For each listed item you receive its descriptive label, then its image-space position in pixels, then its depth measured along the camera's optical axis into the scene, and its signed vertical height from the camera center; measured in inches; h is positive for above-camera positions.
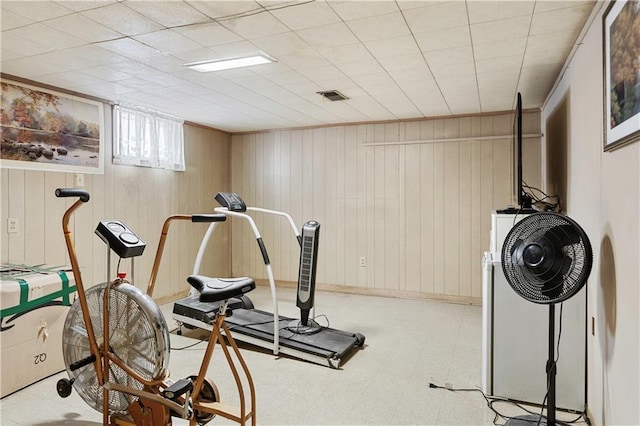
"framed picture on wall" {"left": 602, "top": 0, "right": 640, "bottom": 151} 62.0 +22.5
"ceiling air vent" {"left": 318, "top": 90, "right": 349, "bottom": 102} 151.5 +43.4
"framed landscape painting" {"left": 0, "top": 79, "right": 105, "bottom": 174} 131.3 +27.9
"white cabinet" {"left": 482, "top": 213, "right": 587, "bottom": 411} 96.0 -31.8
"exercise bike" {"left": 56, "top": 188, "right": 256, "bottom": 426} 78.3 -27.7
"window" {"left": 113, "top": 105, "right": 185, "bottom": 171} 170.2 +32.1
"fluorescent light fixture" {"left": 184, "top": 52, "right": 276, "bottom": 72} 113.0 +41.8
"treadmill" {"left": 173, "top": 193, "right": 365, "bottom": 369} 127.4 -39.3
